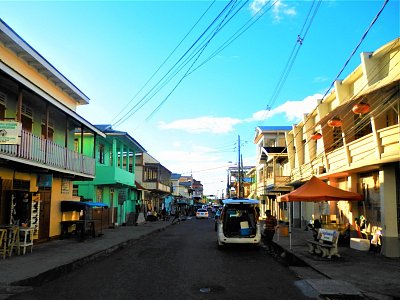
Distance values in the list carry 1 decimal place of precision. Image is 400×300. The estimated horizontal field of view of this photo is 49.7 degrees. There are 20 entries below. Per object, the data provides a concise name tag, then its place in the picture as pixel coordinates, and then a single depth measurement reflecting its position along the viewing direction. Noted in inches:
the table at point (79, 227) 792.9
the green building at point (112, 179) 1156.5
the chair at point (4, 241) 518.0
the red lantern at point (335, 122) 715.8
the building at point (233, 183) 3021.7
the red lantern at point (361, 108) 578.2
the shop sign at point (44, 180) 708.7
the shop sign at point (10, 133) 493.0
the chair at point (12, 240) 538.0
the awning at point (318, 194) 659.4
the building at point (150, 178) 1847.9
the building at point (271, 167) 1485.0
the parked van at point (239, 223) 687.7
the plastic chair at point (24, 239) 561.3
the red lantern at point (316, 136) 892.6
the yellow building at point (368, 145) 586.6
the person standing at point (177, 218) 1981.3
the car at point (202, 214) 2527.1
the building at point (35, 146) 557.6
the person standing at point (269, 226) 805.9
